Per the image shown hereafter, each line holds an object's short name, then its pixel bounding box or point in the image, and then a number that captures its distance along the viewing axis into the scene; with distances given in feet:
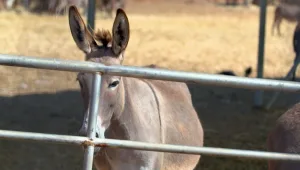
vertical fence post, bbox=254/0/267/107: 31.09
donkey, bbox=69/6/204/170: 12.44
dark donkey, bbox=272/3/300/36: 35.04
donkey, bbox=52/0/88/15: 78.39
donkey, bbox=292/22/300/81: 30.27
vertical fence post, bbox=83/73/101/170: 10.18
